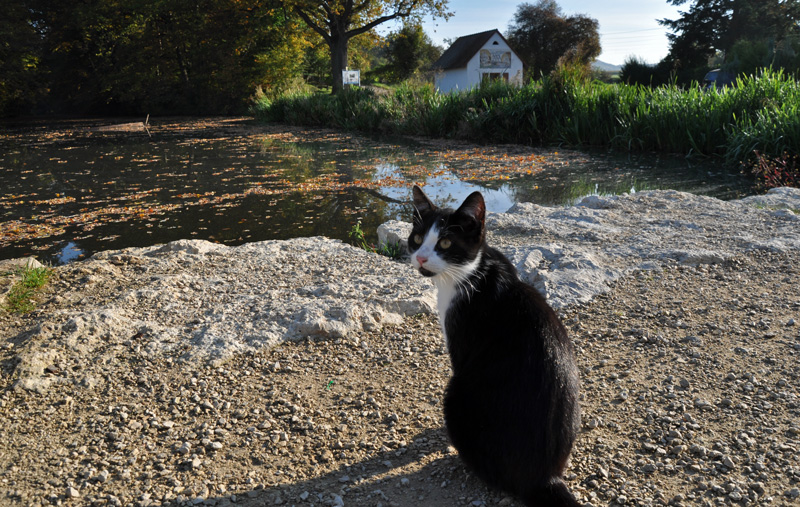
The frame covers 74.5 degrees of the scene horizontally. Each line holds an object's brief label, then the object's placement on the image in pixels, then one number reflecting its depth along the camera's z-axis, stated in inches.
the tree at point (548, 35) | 1582.2
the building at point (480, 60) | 1507.1
